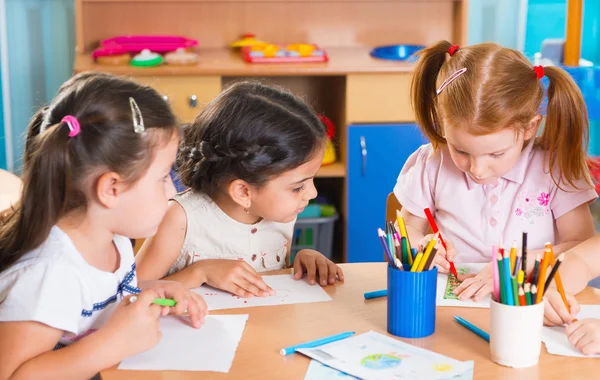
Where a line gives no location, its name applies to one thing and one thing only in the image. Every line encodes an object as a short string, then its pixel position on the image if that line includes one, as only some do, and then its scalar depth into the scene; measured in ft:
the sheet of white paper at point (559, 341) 5.93
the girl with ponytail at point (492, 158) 7.12
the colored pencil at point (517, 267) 5.77
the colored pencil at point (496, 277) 5.73
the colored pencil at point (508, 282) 5.70
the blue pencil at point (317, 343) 5.94
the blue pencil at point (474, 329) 6.11
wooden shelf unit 13.00
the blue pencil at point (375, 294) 6.68
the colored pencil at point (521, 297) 5.71
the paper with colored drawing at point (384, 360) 5.71
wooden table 5.76
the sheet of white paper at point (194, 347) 5.86
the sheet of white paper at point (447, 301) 6.53
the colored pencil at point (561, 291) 6.09
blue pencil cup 6.05
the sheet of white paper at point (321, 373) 5.70
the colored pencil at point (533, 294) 5.69
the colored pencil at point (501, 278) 5.71
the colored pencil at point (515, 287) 5.71
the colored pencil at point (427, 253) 5.99
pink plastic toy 13.11
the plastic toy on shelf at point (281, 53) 12.79
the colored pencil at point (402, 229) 6.12
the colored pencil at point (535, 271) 5.78
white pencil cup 5.72
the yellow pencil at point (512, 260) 5.77
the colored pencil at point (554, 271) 5.74
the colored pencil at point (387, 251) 6.07
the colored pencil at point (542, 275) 5.72
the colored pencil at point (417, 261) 6.02
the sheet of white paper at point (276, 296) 6.63
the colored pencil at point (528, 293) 5.69
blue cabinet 12.94
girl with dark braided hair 7.27
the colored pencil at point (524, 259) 5.79
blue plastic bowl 13.37
